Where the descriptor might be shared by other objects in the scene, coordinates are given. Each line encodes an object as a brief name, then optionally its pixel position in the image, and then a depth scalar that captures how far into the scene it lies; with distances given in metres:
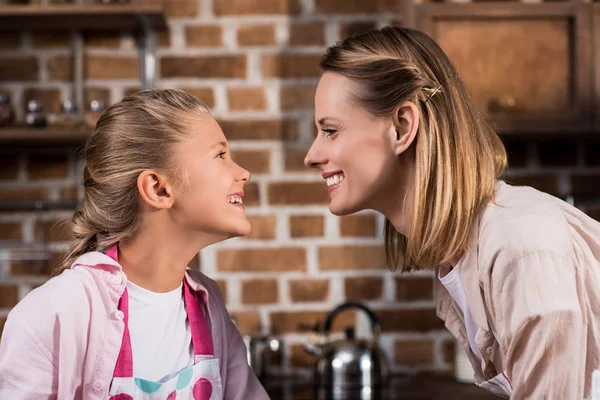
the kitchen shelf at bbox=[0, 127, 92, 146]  2.11
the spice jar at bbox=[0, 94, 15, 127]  2.17
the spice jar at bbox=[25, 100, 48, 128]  2.15
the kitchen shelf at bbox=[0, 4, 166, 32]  2.08
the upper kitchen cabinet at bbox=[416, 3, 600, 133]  2.09
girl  1.37
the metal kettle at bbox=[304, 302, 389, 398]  2.04
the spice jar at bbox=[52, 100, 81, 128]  2.14
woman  1.12
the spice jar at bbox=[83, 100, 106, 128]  2.15
